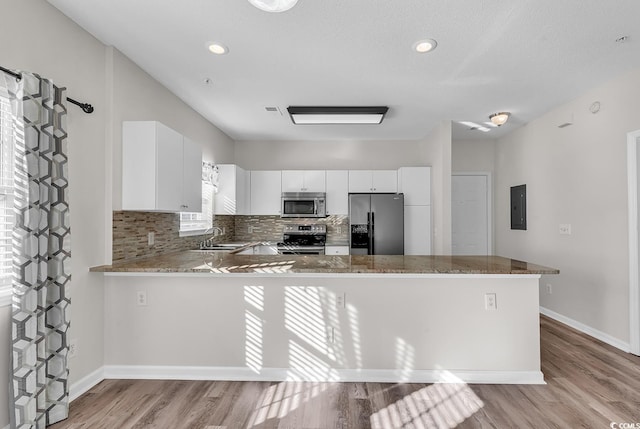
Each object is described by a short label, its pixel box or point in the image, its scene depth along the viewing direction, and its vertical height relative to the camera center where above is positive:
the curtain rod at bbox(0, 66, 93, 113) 2.16 +0.77
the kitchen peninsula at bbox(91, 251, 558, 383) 2.48 -0.80
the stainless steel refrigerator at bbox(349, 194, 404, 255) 4.71 -0.08
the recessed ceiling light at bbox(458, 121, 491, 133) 4.46 +1.29
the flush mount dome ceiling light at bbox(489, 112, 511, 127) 4.02 +1.24
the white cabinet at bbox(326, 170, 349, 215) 5.16 +0.42
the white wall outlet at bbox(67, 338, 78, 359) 2.22 -0.88
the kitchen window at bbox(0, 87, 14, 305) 1.81 +0.12
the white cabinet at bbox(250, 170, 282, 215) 5.21 +0.41
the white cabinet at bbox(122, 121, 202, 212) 2.60 +0.43
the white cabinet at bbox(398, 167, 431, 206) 4.79 +0.48
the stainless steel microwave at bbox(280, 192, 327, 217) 5.11 +0.23
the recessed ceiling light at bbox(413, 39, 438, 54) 2.42 +1.30
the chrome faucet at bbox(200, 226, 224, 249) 4.22 -0.26
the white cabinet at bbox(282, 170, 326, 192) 5.18 +0.61
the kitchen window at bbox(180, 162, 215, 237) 3.93 +0.05
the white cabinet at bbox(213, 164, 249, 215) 4.69 +0.40
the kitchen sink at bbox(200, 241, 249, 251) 4.17 -0.36
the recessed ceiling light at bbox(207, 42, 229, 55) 2.45 +1.29
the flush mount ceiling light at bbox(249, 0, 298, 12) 1.47 +0.97
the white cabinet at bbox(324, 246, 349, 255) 4.96 -0.46
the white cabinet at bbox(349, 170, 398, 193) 5.06 +0.59
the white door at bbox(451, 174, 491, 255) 5.45 +0.08
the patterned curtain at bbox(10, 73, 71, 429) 1.76 -0.21
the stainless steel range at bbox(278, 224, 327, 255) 5.01 -0.30
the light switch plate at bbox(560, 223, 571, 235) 3.78 -0.11
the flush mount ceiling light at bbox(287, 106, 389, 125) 3.78 +1.23
